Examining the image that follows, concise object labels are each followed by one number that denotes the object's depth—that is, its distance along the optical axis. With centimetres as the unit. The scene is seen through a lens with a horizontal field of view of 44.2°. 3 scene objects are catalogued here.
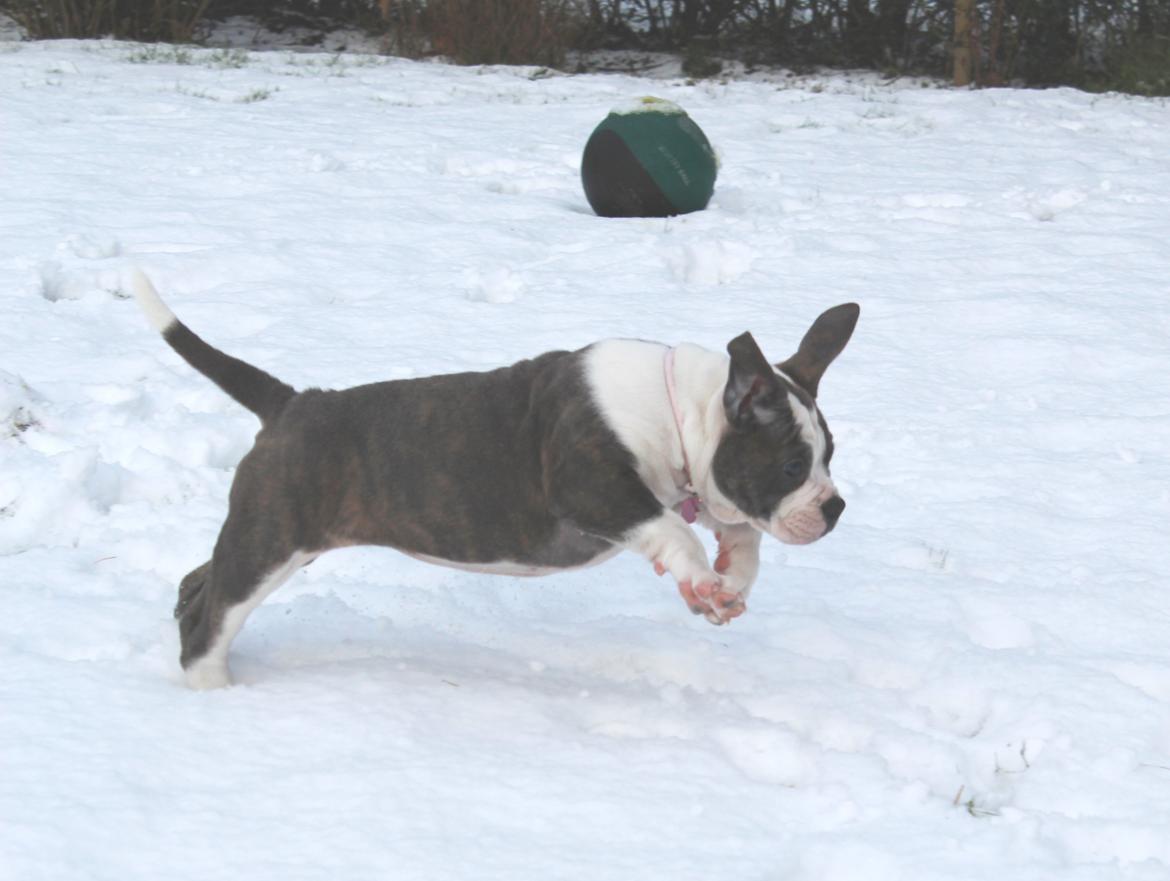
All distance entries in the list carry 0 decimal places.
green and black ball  723
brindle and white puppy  315
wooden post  1245
